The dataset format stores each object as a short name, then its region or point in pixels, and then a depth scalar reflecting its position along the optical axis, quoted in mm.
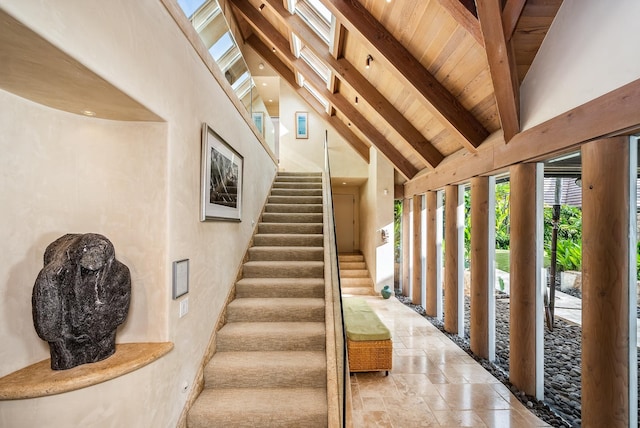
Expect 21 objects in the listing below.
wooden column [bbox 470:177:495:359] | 3750
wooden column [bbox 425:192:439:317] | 5453
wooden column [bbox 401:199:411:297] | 7000
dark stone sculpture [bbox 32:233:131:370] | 1423
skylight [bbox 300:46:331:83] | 6117
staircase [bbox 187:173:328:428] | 2135
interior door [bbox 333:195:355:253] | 9383
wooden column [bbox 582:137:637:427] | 1999
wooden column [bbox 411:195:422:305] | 6230
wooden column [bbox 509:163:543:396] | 2922
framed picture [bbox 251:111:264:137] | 4463
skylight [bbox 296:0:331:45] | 4684
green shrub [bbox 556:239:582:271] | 4672
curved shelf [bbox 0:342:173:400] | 1318
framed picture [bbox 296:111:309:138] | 8086
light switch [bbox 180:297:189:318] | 2043
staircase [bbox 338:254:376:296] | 7078
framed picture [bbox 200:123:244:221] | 2395
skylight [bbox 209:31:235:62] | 2842
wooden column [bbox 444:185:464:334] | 4621
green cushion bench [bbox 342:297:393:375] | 3301
